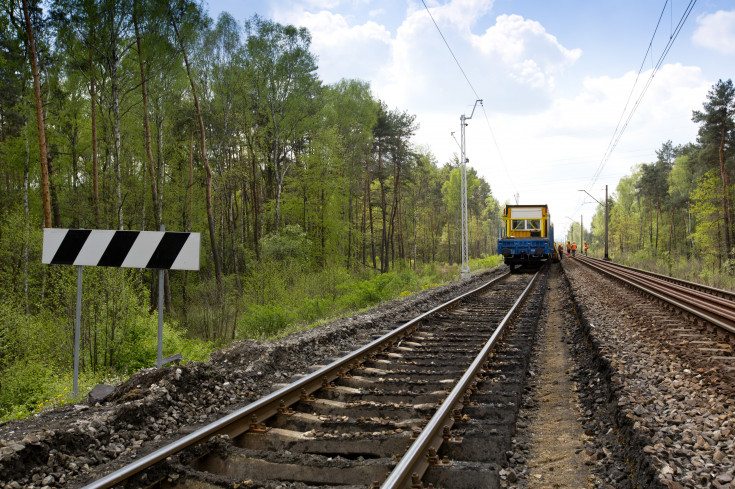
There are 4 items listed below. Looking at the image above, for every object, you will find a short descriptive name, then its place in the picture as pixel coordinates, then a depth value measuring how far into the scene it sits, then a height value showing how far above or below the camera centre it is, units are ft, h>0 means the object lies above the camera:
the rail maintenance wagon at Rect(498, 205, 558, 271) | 81.56 +1.60
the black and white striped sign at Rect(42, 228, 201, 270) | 16.85 +0.09
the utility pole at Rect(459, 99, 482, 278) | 73.97 +8.71
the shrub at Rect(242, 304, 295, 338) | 38.22 -5.99
